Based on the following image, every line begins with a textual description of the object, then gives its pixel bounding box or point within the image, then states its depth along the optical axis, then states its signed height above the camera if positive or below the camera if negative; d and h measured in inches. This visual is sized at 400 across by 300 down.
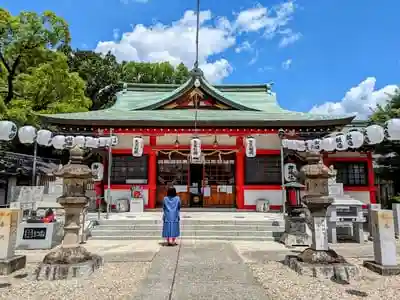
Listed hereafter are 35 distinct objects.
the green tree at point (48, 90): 691.4 +248.4
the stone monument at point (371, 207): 395.9 -18.3
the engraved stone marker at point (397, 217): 424.5 -33.4
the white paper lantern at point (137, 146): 542.6 +82.0
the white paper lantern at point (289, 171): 548.4 +38.9
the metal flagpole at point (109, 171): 502.1 +19.4
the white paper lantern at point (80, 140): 514.0 +87.3
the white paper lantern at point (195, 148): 530.6 +77.4
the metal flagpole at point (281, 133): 528.1 +102.8
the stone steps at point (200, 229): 402.3 -50.4
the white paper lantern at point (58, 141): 497.3 +82.6
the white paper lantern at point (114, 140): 534.3 +92.4
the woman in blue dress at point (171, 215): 345.7 -25.8
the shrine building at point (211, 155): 552.7 +72.5
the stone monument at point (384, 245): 242.1 -41.9
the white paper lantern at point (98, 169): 565.9 +42.9
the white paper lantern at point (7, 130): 418.2 +84.5
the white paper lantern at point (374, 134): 380.8 +74.6
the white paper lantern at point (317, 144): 504.7 +80.7
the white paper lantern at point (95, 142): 518.0 +84.2
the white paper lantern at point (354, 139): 428.1 +77.4
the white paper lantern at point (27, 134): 470.3 +89.2
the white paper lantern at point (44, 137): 482.3 +86.8
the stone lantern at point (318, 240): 235.3 -38.8
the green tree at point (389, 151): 618.8 +85.4
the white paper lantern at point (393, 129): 348.5 +73.8
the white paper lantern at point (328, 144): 478.3 +77.1
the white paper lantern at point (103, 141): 523.6 +86.6
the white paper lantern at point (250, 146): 539.8 +82.1
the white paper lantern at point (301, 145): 519.9 +81.0
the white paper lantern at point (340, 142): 457.1 +76.7
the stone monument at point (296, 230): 358.6 -45.0
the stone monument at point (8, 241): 241.9 -40.0
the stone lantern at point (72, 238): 232.1 -37.8
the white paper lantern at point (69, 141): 504.1 +84.1
